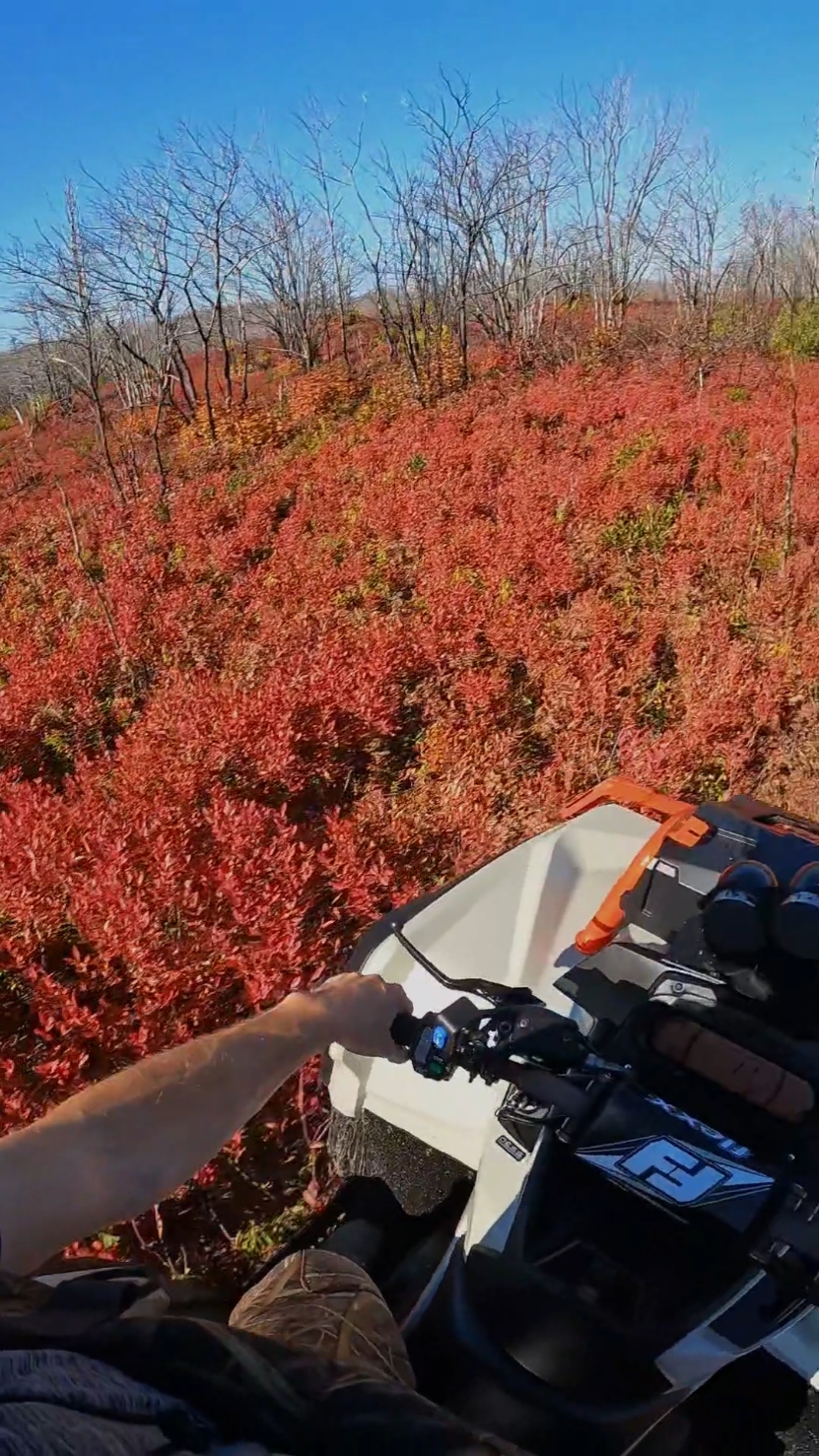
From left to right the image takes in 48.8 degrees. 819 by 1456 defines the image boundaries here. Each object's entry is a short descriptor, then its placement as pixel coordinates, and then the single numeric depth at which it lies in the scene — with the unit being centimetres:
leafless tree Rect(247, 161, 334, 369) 2583
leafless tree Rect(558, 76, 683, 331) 2478
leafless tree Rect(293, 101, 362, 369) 2873
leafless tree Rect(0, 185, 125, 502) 1380
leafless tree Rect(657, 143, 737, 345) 2539
